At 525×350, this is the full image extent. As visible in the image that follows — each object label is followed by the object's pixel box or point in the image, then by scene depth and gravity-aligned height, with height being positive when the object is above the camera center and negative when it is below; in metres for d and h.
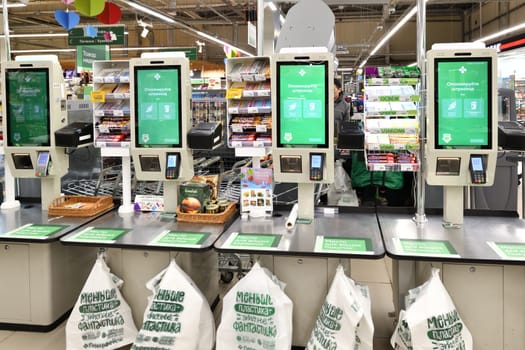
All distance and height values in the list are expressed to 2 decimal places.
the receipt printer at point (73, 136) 3.77 +0.08
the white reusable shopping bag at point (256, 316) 2.89 -1.02
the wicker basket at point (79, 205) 3.76 -0.47
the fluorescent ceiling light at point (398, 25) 9.65 +2.68
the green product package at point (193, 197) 3.54 -0.37
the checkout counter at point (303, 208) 3.12 -0.46
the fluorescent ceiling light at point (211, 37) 13.68 +3.12
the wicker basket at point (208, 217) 3.45 -0.51
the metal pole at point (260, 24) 4.02 +0.99
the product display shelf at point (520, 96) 12.80 +1.23
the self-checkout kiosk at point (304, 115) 3.35 +0.20
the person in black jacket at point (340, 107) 6.28 +0.50
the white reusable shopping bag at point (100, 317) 3.20 -1.13
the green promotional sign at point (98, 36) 9.98 +2.30
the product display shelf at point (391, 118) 3.33 +0.18
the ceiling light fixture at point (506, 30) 11.55 +2.81
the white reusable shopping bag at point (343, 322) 2.80 -1.03
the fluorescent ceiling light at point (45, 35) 14.43 +3.34
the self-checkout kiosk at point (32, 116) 3.84 +0.24
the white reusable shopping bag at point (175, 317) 2.96 -1.05
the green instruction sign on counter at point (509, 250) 2.68 -0.60
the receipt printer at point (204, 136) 3.50 +0.07
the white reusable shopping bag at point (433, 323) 2.71 -1.01
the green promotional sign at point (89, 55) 9.23 +1.77
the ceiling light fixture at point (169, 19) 8.73 +2.94
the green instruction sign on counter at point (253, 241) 2.92 -0.59
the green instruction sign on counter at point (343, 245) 2.81 -0.60
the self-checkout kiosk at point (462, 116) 3.16 +0.18
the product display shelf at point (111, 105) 3.77 +0.32
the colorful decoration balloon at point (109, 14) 8.20 +2.22
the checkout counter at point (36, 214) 3.53 -0.53
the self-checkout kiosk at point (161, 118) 3.56 +0.20
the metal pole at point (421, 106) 3.37 +0.26
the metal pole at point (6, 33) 4.26 +0.99
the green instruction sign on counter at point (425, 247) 2.74 -0.60
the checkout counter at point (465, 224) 2.92 -0.56
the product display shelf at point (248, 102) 3.51 +0.31
